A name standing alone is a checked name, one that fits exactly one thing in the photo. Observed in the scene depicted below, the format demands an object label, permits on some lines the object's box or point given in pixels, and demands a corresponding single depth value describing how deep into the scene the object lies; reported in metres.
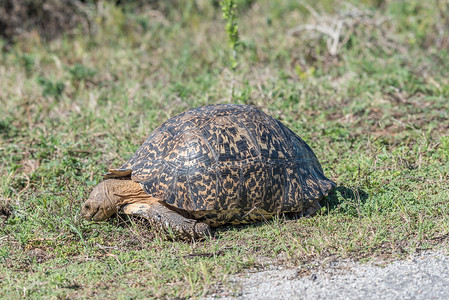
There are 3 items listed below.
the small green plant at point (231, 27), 13.84
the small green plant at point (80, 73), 17.50
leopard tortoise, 8.62
